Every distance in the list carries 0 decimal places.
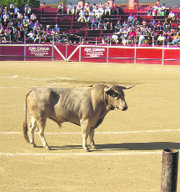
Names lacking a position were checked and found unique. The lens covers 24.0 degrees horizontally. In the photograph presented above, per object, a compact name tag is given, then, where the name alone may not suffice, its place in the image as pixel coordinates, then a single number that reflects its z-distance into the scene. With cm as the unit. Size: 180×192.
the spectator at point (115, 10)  4465
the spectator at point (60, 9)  4681
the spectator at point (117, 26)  4101
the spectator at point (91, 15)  4390
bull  1004
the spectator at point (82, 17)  4444
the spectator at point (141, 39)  3600
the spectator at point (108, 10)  4412
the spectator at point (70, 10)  4597
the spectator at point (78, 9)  4584
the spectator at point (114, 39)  3670
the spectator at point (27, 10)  4450
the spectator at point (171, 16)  4069
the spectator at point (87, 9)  4464
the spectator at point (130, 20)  4131
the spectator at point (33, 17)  4353
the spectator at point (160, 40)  3523
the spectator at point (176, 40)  3422
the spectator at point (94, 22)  4288
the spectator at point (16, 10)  4381
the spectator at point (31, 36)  3876
